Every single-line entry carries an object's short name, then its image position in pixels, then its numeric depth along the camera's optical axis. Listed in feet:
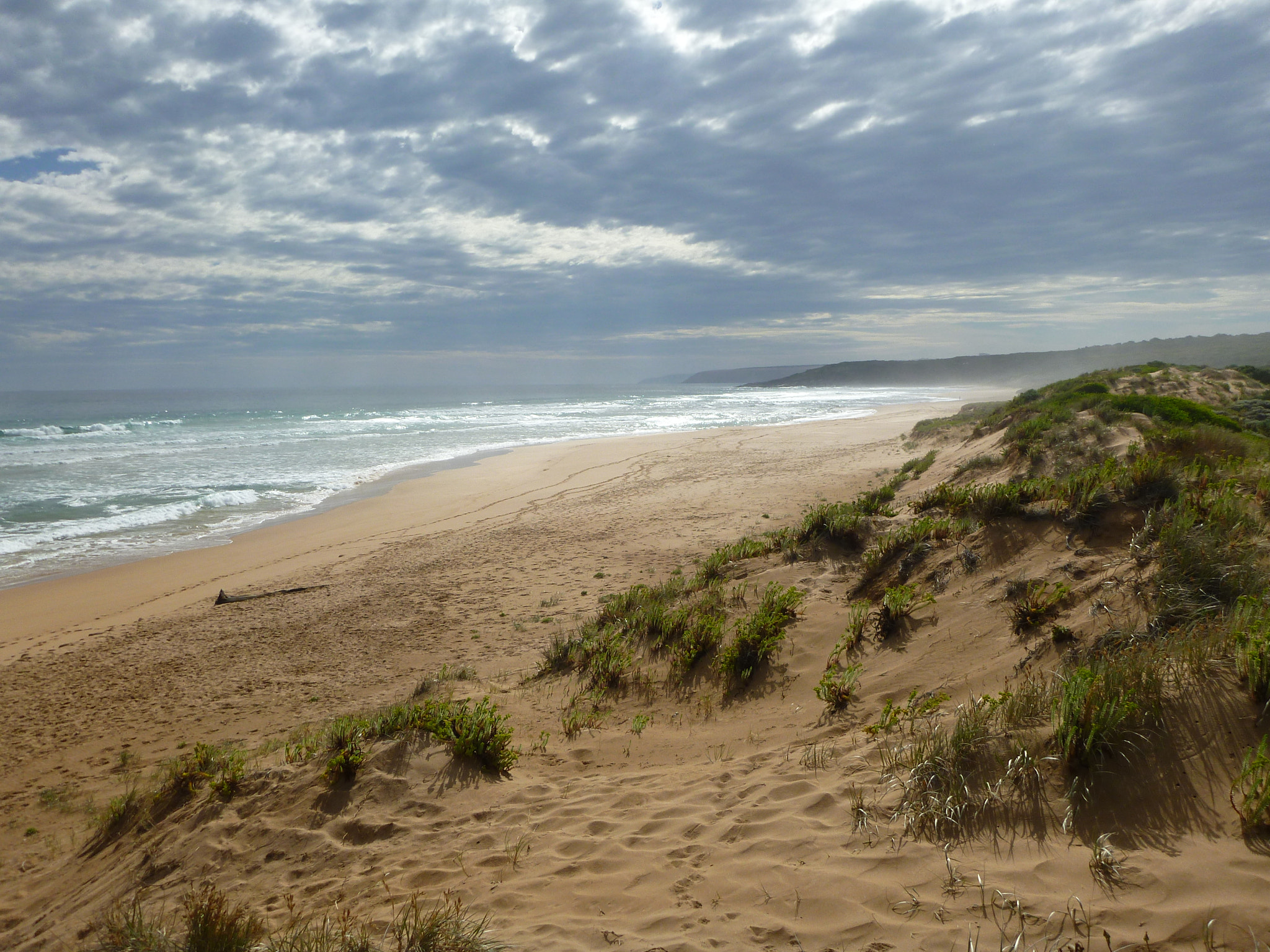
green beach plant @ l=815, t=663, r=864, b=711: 15.31
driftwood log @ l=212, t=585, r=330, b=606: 30.45
